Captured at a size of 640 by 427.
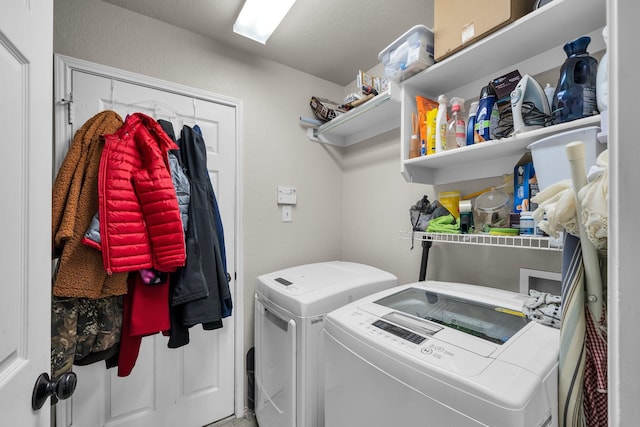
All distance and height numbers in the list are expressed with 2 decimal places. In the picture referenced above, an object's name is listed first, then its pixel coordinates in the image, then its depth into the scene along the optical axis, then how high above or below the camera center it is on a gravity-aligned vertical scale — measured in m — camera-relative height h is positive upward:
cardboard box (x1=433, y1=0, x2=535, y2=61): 0.97 +0.75
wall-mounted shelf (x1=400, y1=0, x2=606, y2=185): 0.91 +0.66
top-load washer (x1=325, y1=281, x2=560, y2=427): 0.58 -0.37
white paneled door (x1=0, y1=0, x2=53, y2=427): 0.51 +0.02
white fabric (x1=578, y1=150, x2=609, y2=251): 0.49 +0.02
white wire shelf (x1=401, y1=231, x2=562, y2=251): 0.90 -0.11
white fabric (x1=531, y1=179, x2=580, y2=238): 0.59 +0.01
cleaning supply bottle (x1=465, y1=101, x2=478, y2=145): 1.15 +0.38
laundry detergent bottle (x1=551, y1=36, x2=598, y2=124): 0.84 +0.41
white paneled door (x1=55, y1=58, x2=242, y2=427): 1.42 -0.84
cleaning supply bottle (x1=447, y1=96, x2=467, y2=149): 1.20 +0.39
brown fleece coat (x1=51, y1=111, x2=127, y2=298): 1.10 -0.03
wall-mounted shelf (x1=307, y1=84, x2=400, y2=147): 1.61 +0.66
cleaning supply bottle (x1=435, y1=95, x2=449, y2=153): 1.23 +0.40
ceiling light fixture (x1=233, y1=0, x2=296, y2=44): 1.38 +1.06
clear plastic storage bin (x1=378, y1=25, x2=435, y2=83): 1.23 +0.76
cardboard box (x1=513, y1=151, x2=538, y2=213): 1.00 +0.10
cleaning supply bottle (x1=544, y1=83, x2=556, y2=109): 0.96 +0.44
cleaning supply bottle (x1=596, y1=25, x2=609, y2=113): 0.76 +0.37
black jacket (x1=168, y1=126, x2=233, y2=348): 1.27 -0.25
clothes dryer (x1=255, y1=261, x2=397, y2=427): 1.23 -0.59
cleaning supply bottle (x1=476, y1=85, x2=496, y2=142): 1.08 +0.41
